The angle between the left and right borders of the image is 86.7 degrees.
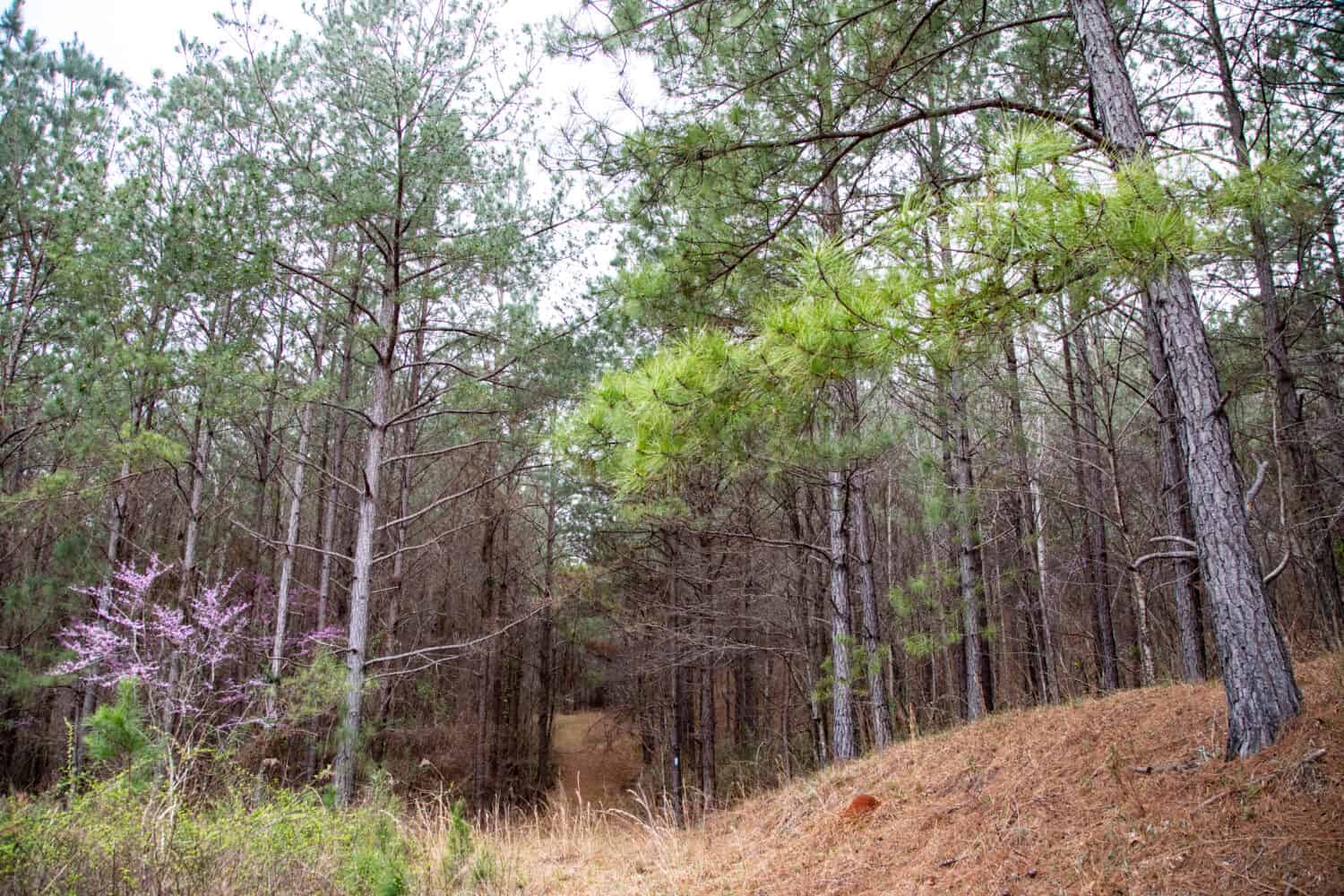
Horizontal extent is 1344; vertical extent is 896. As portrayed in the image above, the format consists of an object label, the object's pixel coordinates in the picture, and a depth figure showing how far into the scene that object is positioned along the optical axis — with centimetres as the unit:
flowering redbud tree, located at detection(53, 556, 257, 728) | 749
